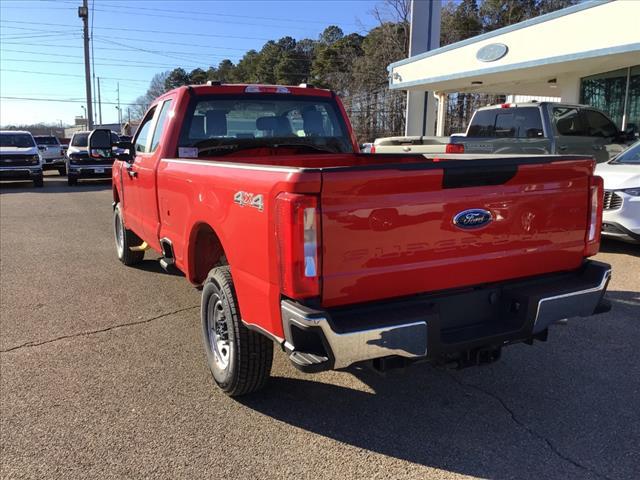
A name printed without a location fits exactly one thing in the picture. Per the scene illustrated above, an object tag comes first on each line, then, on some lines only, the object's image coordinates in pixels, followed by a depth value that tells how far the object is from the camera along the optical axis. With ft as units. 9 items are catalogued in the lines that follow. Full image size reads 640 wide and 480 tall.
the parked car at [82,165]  63.52
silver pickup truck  32.35
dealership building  39.88
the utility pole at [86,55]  113.39
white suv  22.27
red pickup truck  8.44
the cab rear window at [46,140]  88.48
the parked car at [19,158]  60.18
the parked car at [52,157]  81.92
